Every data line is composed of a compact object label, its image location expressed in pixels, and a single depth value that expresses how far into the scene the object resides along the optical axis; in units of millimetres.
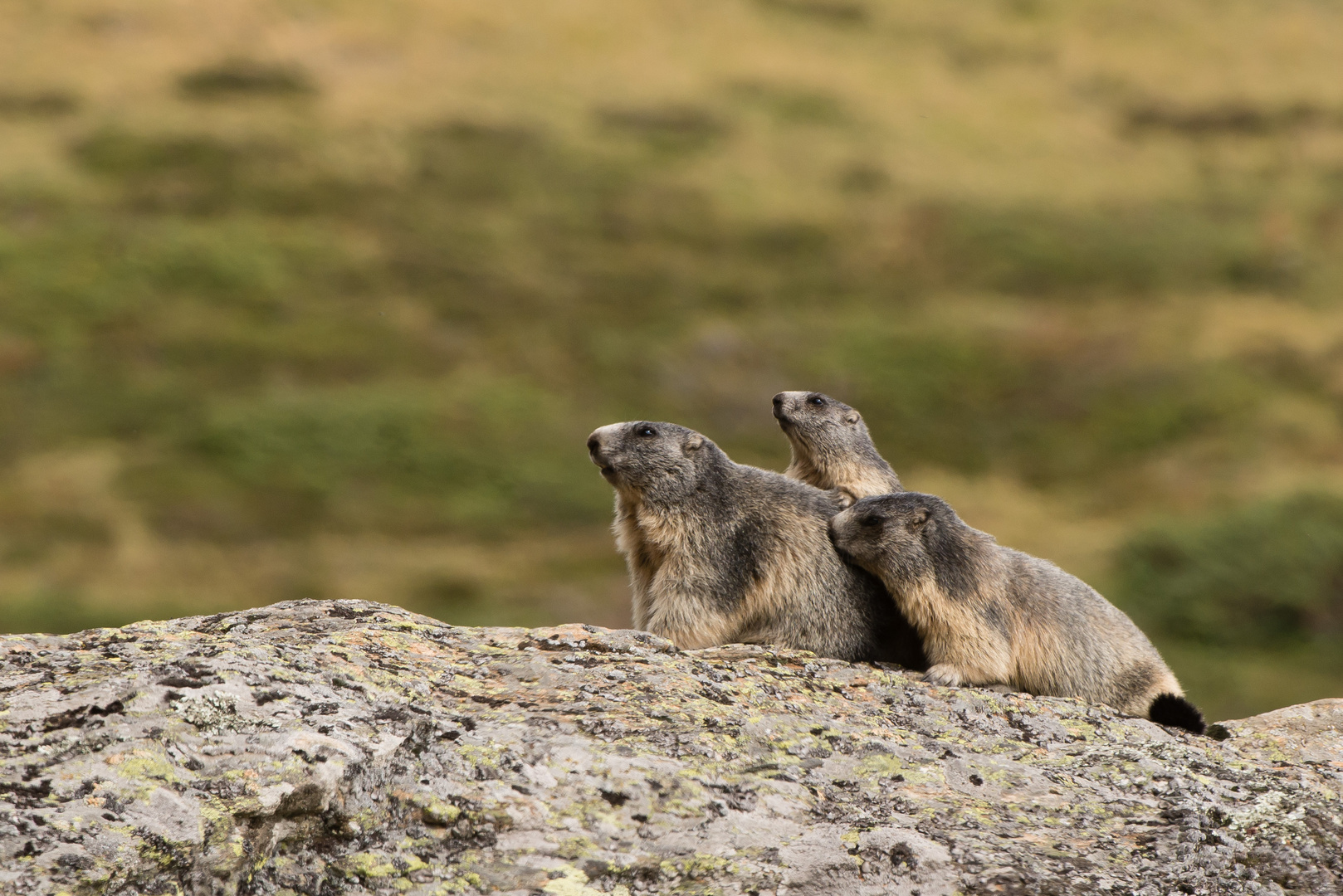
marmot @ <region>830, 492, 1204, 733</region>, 18703
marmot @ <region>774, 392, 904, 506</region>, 24859
